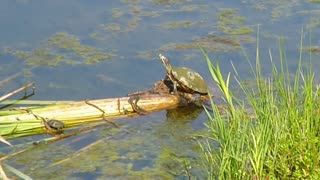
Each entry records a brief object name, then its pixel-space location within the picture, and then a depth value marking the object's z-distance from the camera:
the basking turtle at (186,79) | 10.66
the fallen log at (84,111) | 9.38
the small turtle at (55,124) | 9.49
